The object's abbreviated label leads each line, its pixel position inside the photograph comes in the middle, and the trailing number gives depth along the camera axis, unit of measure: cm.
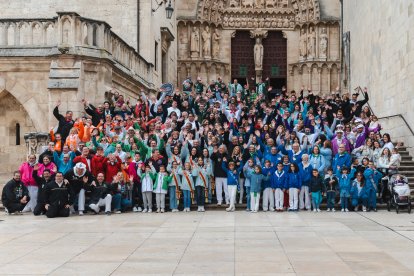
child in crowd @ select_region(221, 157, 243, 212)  1445
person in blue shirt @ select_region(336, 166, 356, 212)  1416
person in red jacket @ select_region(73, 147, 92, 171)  1409
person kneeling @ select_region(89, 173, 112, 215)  1381
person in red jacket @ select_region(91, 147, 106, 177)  1429
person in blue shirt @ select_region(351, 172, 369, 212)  1413
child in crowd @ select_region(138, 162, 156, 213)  1428
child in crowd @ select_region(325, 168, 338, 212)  1428
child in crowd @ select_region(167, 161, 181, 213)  1433
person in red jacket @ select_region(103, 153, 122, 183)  1427
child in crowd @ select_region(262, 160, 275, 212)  1455
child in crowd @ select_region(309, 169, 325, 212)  1427
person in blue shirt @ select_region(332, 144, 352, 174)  1465
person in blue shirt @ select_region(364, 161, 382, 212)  1416
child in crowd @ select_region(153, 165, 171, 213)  1422
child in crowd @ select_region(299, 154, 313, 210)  1445
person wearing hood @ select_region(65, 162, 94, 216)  1377
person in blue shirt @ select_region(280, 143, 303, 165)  1494
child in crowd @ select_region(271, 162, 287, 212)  1445
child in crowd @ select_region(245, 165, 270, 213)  1432
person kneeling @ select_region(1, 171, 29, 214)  1384
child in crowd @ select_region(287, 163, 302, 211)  1441
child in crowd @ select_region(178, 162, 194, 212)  1435
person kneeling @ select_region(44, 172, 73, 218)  1307
